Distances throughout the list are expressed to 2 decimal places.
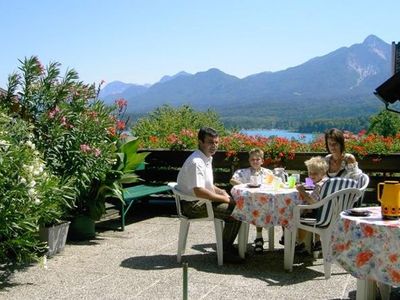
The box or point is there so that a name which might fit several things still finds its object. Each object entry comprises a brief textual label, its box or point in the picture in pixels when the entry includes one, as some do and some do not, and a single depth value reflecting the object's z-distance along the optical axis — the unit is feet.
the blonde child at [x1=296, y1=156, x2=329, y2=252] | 18.58
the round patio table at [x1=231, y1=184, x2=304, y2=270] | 18.66
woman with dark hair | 20.40
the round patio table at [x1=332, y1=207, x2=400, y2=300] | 12.73
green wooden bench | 25.75
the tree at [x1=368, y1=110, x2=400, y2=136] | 96.14
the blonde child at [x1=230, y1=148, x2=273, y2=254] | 21.77
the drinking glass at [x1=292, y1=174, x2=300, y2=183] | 21.12
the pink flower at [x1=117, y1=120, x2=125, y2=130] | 26.27
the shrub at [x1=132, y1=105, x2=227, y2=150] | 31.60
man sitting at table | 18.92
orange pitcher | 13.25
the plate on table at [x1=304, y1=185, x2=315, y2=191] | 19.83
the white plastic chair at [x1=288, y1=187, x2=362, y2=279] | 17.75
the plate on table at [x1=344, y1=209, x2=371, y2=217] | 13.84
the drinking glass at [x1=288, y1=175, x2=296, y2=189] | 20.26
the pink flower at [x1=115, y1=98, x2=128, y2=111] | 26.89
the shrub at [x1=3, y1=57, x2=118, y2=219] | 21.74
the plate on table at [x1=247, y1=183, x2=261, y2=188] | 19.92
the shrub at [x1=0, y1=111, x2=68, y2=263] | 16.80
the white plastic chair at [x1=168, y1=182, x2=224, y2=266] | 19.20
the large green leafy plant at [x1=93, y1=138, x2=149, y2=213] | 24.19
